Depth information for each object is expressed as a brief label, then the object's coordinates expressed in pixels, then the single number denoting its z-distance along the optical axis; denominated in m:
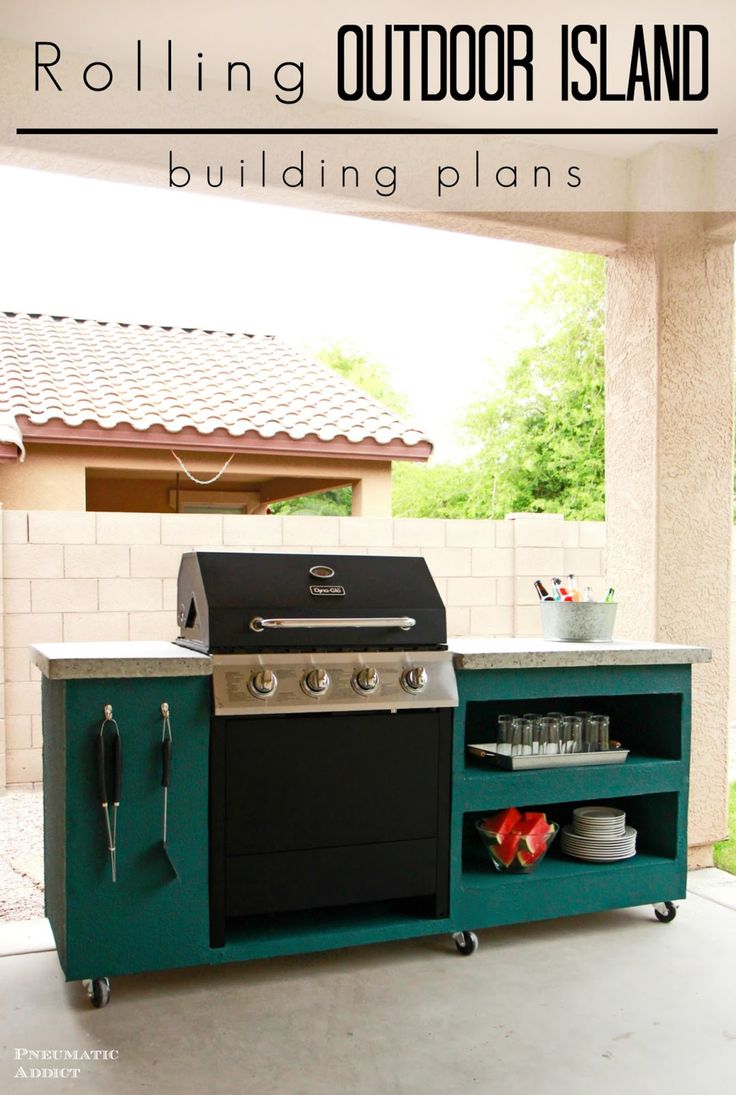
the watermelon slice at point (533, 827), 3.04
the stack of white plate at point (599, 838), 3.16
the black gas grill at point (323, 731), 2.63
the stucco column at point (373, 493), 7.29
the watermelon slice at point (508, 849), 3.03
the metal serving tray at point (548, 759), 3.00
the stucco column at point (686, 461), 3.68
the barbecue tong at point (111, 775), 2.48
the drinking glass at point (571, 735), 3.12
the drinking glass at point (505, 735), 3.08
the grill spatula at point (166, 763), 2.54
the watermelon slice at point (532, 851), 3.04
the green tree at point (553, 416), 17.67
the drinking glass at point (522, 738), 3.05
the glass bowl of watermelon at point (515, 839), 3.03
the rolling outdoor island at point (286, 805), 2.50
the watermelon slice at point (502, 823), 3.03
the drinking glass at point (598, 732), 3.17
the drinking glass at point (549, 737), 3.08
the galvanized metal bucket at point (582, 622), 3.29
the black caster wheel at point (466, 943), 2.88
